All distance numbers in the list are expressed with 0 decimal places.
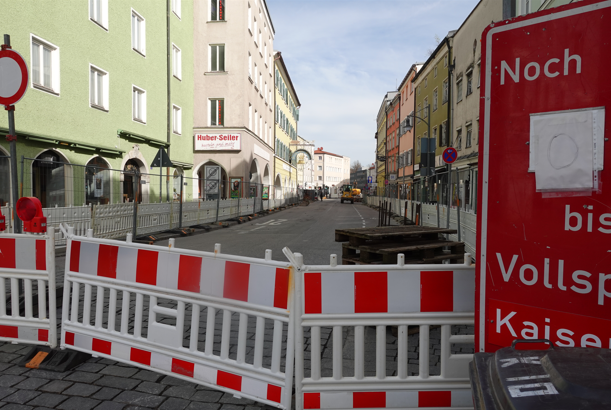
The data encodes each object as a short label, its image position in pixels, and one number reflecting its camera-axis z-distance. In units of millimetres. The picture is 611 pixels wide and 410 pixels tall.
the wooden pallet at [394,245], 4832
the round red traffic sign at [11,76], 4883
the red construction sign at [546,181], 2070
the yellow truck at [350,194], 65250
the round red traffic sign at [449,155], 15547
